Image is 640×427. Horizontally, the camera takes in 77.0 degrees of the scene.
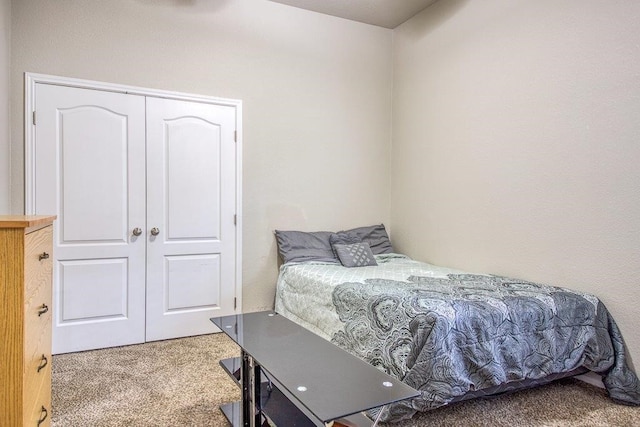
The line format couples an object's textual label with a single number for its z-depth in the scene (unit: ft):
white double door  9.94
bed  6.49
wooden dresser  3.90
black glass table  4.22
